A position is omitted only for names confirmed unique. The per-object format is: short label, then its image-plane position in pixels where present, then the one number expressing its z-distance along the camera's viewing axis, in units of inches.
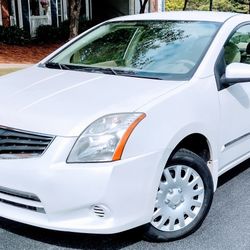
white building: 812.0
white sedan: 122.3
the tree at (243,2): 1200.8
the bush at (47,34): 796.0
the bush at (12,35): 722.2
